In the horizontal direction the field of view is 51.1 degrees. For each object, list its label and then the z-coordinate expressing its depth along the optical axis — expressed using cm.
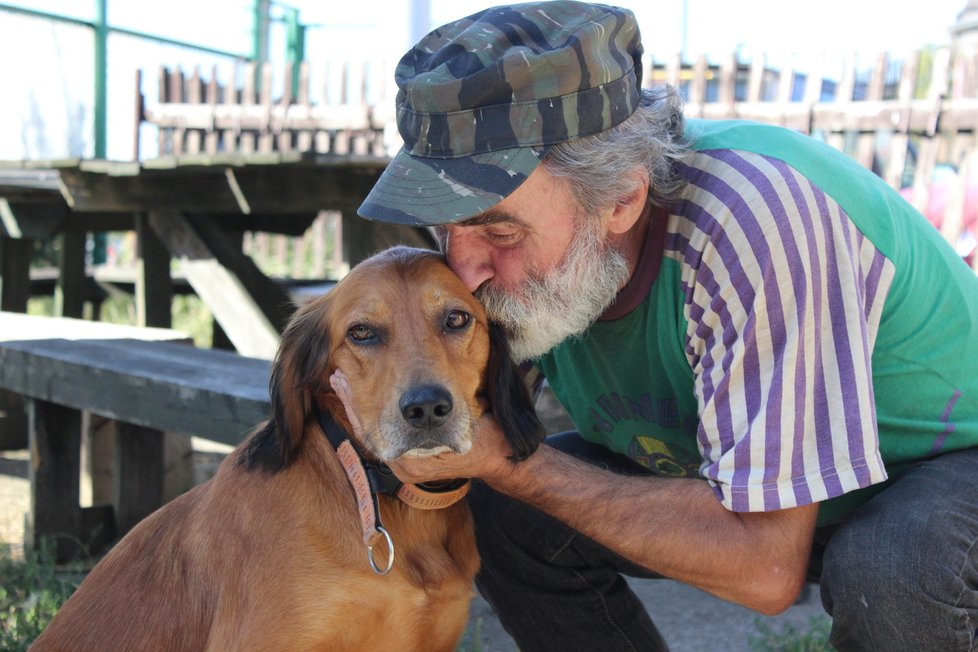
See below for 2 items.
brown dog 229
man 209
